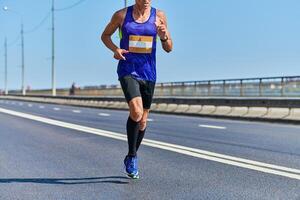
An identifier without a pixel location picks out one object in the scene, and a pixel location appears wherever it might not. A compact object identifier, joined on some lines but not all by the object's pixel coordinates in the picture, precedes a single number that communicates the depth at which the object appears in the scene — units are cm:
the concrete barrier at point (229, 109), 2081
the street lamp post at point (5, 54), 9603
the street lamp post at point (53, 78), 5819
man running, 646
